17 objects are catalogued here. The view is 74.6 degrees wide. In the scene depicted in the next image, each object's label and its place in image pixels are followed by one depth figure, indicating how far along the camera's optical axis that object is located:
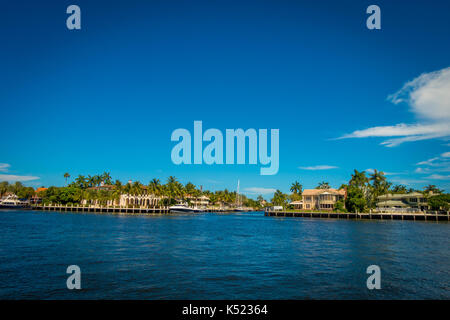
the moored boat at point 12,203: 145.00
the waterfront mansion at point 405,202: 101.06
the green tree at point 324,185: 179.99
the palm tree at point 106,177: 162.81
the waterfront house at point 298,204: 133.94
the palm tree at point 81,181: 149.00
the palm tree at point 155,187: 133.50
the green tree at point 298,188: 198.12
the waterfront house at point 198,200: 172.75
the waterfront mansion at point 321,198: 112.31
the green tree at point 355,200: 96.44
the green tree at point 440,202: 89.06
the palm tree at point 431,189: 115.19
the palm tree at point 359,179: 108.45
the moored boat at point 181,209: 135.38
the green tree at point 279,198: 182.35
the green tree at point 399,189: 149.75
